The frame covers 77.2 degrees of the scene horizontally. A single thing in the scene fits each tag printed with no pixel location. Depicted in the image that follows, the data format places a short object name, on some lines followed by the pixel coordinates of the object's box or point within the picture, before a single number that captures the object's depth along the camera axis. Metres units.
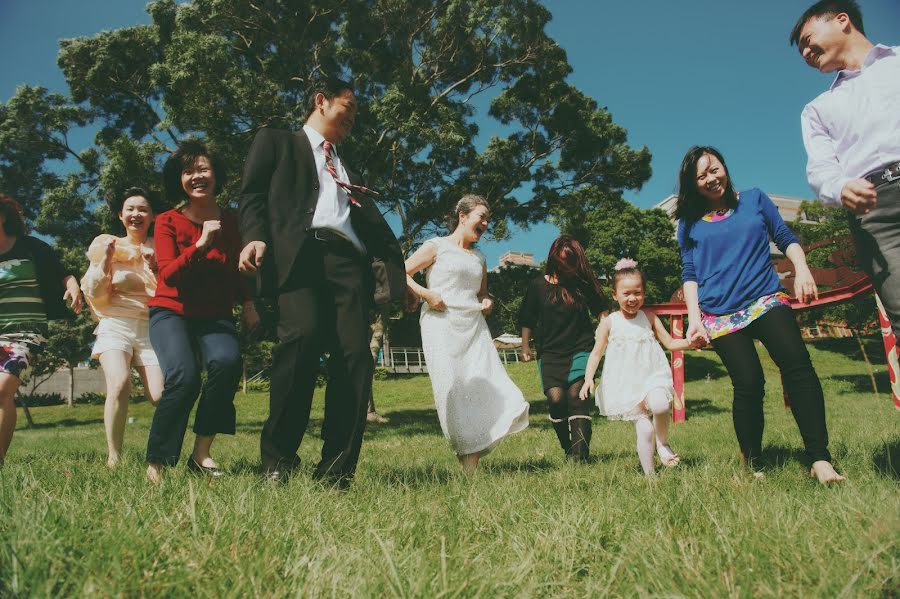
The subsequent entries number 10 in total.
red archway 8.85
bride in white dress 4.26
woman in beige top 4.07
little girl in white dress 4.30
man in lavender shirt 2.65
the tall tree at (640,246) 29.17
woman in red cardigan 3.40
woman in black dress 5.22
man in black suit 3.05
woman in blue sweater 3.41
